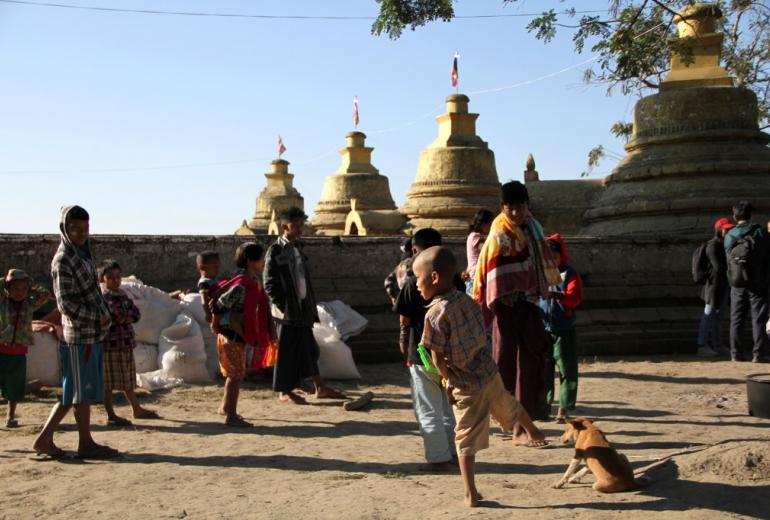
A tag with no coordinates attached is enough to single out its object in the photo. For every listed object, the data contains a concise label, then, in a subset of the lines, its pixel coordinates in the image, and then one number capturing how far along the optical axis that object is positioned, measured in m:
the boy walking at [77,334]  4.98
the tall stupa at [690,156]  11.47
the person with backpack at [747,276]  8.88
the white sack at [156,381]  7.49
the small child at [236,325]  6.14
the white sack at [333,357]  8.01
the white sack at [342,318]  8.41
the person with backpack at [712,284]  9.42
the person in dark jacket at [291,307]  7.00
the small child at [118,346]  6.21
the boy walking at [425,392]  4.69
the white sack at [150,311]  7.78
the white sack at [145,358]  7.74
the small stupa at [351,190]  23.17
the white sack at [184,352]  7.60
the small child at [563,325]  6.06
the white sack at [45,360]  7.49
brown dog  4.03
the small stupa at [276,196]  31.64
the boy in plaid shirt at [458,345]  4.09
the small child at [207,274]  6.49
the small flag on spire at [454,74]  19.00
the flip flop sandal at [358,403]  6.59
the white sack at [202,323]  8.00
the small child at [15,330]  6.20
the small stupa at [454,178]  15.98
